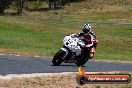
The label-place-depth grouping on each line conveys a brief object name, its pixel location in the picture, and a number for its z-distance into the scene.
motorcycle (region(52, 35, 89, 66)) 16.53
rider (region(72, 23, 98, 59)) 15.92
